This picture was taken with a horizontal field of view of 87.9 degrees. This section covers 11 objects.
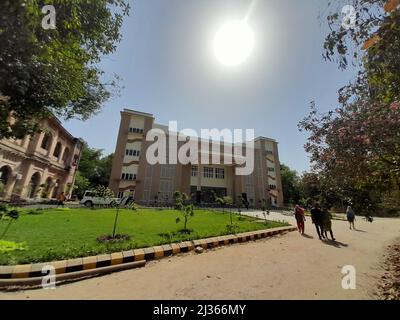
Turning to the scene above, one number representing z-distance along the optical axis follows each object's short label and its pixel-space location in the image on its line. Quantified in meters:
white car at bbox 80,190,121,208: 21.84
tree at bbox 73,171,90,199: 35.73
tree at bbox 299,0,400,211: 3.37
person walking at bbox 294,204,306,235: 10.48
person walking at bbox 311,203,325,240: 9.17
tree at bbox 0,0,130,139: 3.63
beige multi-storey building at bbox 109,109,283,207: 31.50
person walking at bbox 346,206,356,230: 12.77
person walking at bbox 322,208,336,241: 8.91
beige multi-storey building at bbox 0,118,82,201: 17.94
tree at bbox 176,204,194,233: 8.70
